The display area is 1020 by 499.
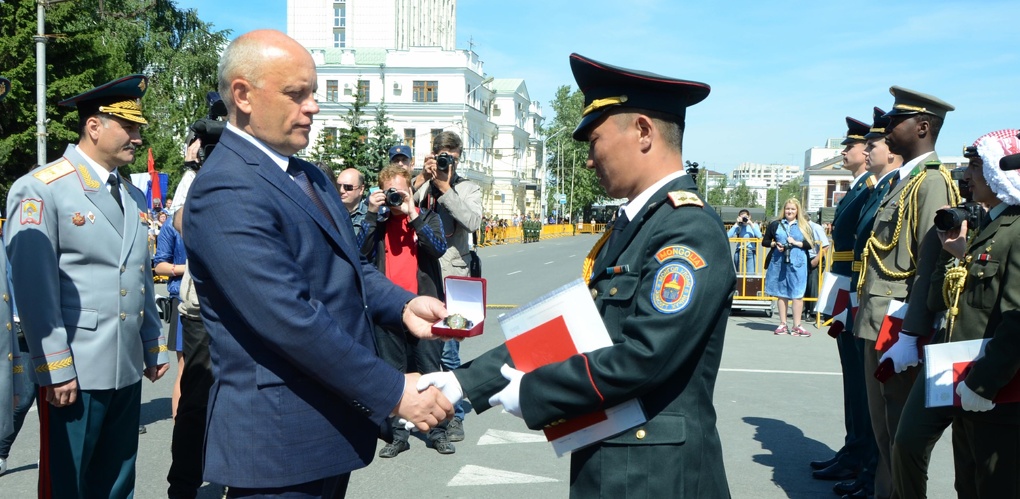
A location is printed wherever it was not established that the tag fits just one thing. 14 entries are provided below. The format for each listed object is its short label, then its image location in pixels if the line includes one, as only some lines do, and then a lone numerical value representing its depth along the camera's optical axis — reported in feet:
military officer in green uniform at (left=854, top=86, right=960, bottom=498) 14.02
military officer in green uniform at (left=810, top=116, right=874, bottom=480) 18.54
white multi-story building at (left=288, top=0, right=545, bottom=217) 235.40
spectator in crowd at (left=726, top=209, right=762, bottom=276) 51.80
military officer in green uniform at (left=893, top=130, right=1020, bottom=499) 10.63
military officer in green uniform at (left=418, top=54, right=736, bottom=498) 7.70
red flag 58.70
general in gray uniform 11.67
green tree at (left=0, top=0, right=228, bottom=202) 92.12
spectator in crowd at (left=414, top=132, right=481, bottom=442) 21.29
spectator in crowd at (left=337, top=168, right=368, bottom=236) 21.95
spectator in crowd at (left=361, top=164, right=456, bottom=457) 19.97
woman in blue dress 43.55
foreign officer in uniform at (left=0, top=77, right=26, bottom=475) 11.27
